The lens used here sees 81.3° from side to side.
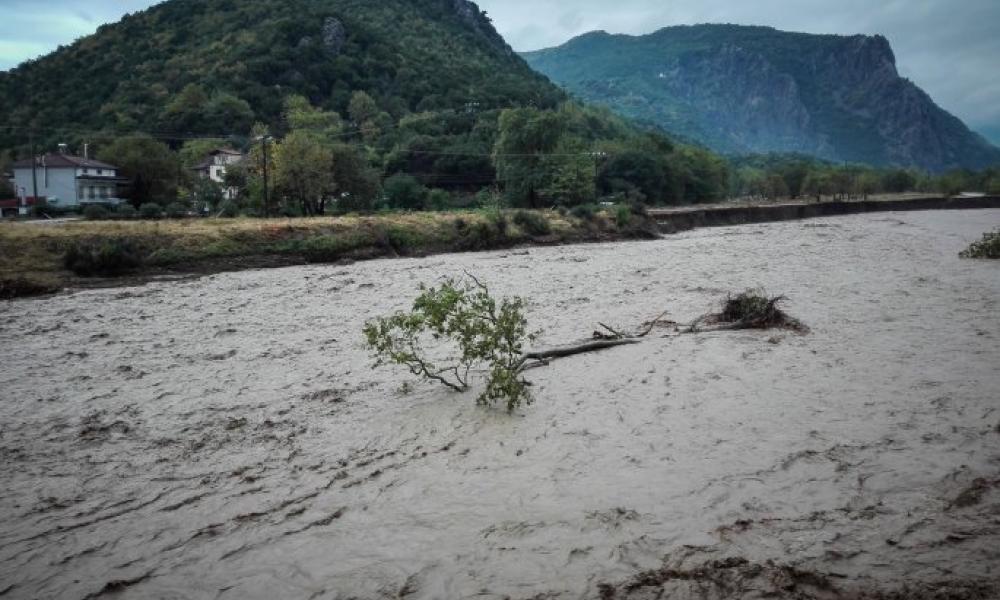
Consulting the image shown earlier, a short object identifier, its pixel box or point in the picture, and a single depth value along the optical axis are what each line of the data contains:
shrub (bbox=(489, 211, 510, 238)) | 45.22
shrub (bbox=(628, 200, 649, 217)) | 57.17
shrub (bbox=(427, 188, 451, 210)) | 68.39
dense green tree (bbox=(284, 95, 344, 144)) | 111.25
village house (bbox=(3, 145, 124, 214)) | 66.69
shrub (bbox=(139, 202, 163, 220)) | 46.81
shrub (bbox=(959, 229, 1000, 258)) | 27.66
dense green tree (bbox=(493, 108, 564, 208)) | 73.88
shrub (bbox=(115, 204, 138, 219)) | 45.28
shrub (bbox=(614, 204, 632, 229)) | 53.75
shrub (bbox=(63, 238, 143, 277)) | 28.69
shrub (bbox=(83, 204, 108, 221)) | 44.45
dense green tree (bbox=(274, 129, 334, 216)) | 51.59
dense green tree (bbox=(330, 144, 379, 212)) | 58.31
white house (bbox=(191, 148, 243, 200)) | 89.31
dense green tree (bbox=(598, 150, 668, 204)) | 90.88
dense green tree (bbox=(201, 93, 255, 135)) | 111.19
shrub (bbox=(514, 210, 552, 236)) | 47.72
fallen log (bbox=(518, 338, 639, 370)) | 12.18
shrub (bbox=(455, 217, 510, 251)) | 43.38
